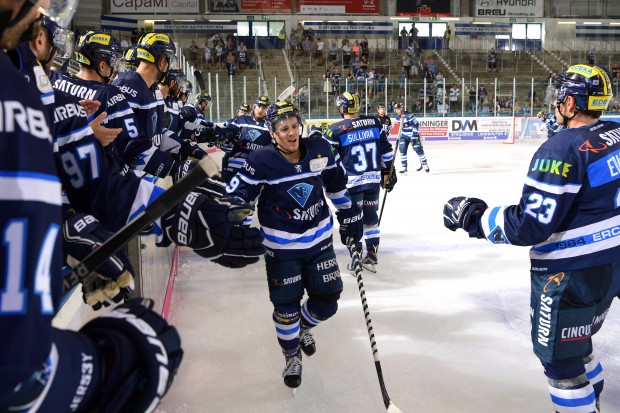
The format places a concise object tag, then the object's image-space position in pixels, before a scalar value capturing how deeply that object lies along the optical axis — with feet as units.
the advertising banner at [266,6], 77.20
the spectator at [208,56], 69.97
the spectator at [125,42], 66.35
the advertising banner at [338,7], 77.66
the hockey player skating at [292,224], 10.19
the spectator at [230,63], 68.33
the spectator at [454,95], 62.77
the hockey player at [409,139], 35.76
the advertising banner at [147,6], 73.87
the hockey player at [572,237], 6.95
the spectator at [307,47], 74.33
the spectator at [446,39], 79.66
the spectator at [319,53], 74.33
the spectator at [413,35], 76.39
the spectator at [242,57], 71.51
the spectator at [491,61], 77.00
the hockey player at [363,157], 16.69
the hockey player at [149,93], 10.85
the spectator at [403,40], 77.97
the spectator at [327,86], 56.39
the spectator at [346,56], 73.67
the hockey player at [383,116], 34.22
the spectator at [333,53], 74.49
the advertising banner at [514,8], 81.71
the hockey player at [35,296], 2.30
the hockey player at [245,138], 23.44
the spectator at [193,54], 70.08
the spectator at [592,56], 78.06
